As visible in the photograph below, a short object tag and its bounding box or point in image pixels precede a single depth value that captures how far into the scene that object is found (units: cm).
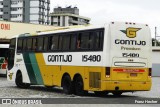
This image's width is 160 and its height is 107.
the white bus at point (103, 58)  2041
